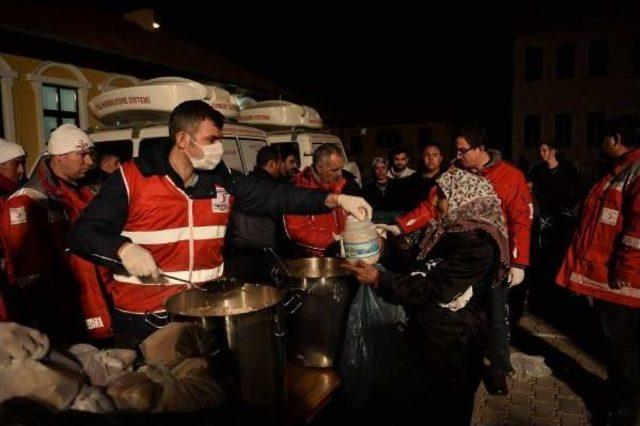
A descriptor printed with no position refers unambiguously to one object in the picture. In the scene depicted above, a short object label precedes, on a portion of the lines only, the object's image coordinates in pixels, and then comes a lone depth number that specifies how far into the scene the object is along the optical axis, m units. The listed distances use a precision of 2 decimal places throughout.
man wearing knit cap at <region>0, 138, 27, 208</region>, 3.77
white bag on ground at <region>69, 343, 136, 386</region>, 1.46
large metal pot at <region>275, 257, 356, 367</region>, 2.67
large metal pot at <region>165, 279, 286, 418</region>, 1.81
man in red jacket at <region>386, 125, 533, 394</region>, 4.07
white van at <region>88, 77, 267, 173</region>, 5.30
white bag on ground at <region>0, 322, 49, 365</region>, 1.25
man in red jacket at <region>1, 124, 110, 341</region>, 3.04
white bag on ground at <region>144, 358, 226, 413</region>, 1.34
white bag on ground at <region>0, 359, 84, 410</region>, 1.22
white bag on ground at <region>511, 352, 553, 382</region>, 4.44
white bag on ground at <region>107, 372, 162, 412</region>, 1.31
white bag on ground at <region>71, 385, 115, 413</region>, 1.27
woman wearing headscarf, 2.52
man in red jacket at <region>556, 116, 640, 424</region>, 3.25
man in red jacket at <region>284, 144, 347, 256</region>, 4.20
